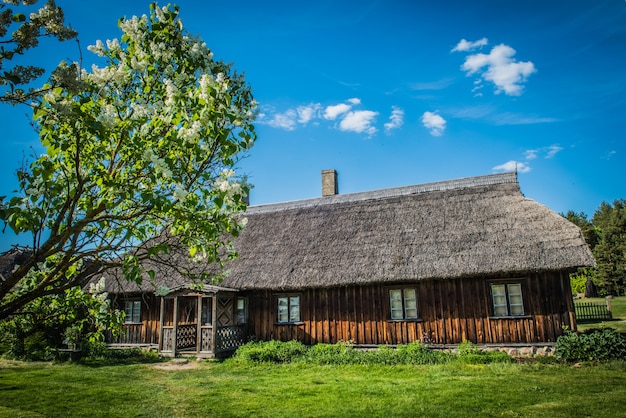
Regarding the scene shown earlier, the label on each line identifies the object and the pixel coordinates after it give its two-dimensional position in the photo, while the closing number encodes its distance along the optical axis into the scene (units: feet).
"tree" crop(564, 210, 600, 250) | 181.06
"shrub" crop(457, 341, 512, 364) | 45.11
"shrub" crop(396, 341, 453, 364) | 46.73
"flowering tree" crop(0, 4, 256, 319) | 13.12
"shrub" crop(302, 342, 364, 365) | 48.85
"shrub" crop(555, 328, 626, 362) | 41.42
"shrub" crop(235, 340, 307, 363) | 51.29
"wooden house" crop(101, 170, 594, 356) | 48.57
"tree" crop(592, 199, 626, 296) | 146.10
